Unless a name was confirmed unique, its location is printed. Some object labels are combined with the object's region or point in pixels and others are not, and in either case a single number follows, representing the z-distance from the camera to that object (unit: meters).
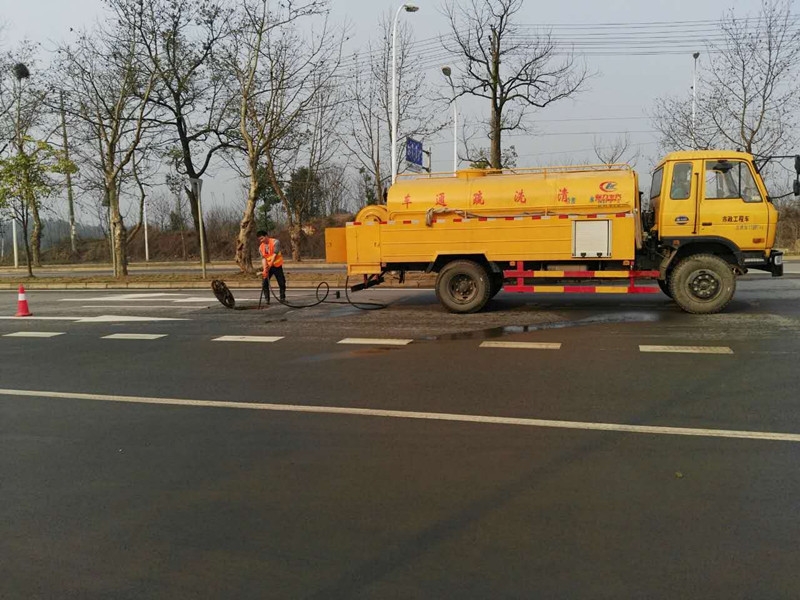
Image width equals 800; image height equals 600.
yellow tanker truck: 11.35
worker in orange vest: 14.60
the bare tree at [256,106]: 21.17
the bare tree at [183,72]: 21.19
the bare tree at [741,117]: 24.80
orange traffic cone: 14.20
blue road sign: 18.72
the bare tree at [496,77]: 19.80
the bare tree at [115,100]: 22.02
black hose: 14.09
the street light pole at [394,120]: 20.06
